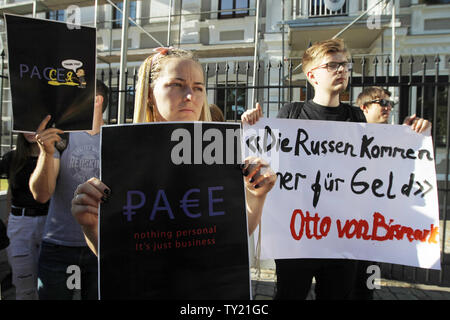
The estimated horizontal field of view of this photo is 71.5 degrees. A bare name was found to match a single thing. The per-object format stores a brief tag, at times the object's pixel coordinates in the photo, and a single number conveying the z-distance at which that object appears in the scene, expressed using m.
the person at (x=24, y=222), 2.11
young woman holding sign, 1.01
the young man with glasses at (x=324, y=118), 1.81
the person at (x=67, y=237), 1.72
